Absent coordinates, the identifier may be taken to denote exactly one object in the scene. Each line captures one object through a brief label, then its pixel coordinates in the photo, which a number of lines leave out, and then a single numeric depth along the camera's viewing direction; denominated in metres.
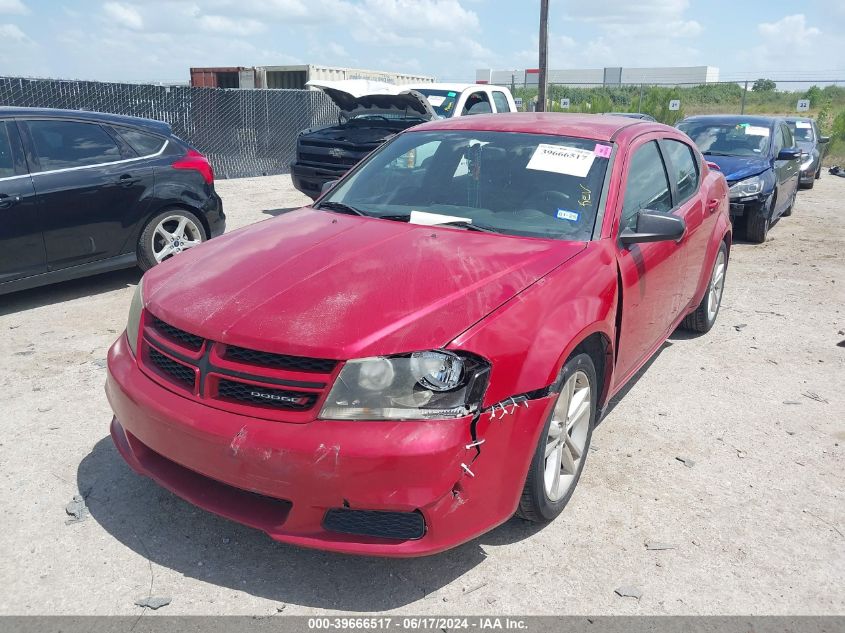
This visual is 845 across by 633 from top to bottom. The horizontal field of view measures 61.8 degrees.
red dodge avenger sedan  2.41
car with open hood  9.72
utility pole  19.67
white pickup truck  11.24
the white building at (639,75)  54.86
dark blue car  9.16
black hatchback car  5.70
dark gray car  14.64
